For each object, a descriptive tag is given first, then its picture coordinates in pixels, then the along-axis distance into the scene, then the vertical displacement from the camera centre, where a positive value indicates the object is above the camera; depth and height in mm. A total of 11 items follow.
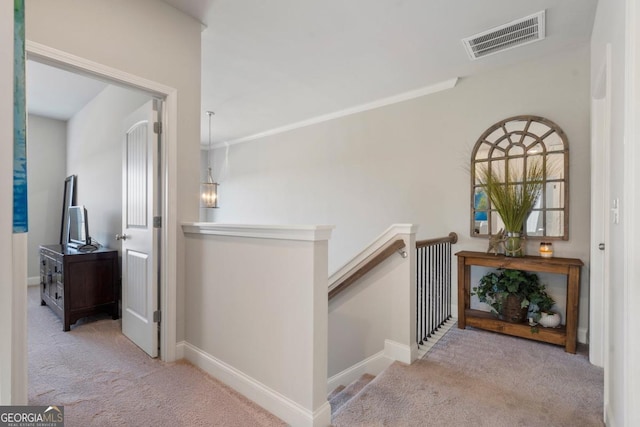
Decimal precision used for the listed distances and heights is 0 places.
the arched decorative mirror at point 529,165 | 2729 +443
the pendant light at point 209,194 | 4665 +244
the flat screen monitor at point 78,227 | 3295 -200
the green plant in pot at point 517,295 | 2684 -751
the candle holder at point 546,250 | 2672 -341
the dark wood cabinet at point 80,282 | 2865 -721
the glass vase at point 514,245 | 2730 -306
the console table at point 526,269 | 2400 -742
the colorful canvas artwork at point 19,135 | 534 +136
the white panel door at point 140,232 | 2293 -181
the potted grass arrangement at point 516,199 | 2748 +114
